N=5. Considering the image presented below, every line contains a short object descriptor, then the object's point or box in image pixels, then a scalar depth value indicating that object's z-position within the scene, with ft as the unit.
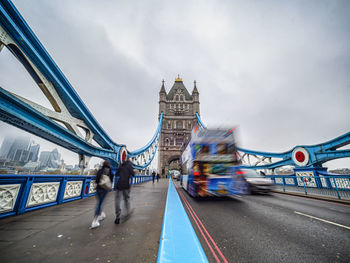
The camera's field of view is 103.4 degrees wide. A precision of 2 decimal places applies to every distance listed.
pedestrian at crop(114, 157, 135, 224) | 11.98
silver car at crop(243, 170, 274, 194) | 25.44
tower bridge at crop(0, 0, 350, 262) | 6.69
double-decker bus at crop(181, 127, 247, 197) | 18.93
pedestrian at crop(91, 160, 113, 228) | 10.20
